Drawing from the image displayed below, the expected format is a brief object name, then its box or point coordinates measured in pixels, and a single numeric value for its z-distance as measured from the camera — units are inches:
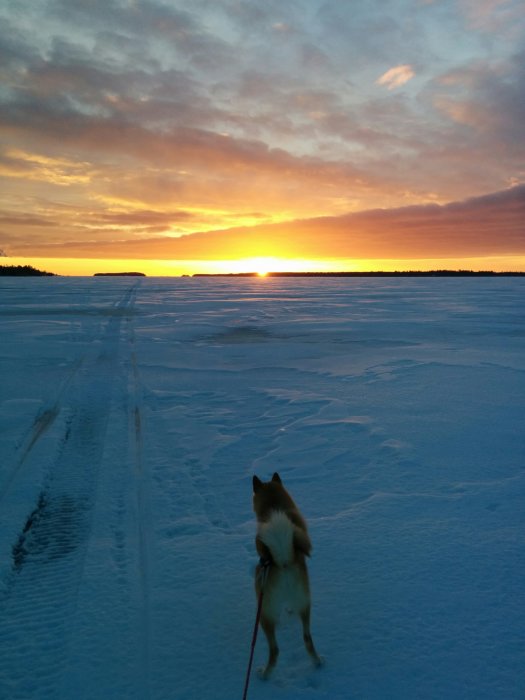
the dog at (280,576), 77.3
